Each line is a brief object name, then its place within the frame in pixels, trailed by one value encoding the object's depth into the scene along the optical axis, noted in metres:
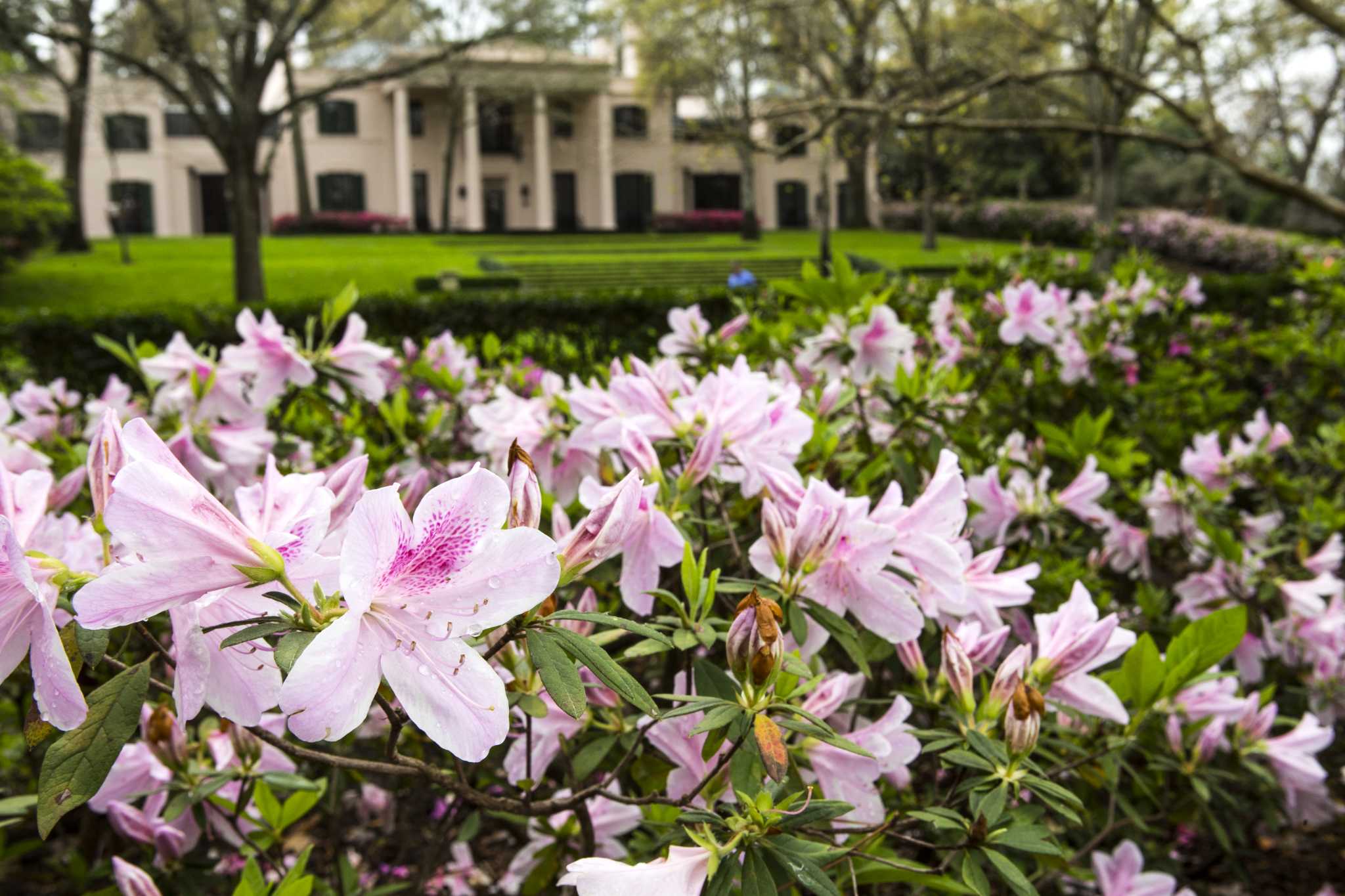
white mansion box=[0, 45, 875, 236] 32.94
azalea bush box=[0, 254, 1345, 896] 0.76
